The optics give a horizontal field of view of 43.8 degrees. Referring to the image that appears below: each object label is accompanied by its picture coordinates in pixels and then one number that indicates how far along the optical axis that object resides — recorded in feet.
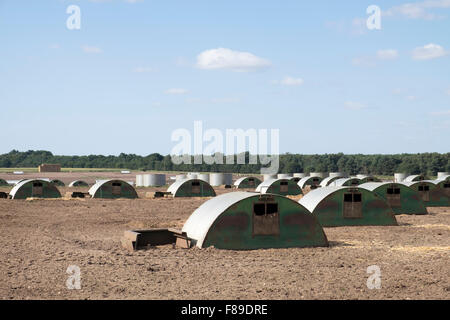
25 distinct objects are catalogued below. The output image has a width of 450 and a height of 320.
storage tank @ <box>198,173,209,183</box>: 307.03
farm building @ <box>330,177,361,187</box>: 187.11
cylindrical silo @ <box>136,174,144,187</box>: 299.58
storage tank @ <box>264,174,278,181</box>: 316.97
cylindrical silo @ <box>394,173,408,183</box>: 296.71
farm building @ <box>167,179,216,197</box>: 182.09
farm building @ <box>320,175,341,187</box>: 238.23
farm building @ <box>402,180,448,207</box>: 136.05
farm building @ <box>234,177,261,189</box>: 263.70
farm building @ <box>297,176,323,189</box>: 255.15
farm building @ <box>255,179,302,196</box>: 195.83
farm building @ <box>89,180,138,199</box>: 173.27
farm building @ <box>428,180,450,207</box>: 138.21
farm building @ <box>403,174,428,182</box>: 239.50
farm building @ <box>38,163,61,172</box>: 505.86
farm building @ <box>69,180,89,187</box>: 267.39
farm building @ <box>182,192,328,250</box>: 64.23
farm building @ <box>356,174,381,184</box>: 208.44
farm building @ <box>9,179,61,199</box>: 166.50
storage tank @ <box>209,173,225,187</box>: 299.99
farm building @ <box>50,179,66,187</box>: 274.28
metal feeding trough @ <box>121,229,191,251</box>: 64.39
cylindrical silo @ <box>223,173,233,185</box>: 300.20
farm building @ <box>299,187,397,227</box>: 91.25
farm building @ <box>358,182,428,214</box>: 114.01
